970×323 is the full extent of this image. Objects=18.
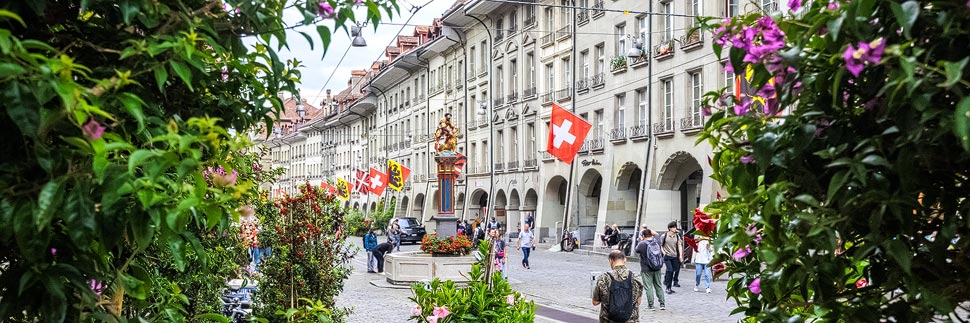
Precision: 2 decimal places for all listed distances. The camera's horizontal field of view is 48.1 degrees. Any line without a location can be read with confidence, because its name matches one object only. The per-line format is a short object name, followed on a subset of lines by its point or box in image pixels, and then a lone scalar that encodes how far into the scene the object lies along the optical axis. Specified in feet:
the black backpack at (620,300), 37.52
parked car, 180.06
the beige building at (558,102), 124.35
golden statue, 108.88
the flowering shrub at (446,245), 84.28
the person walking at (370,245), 106.32
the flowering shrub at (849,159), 8.66
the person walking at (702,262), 74.69
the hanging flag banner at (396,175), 159.22
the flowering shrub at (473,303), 30.76
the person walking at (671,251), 73.98
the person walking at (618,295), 37.55
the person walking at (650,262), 62.80
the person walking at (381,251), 104.68
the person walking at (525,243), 108.06
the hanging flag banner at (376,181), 148.77
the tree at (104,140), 7.43
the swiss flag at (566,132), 93.66
